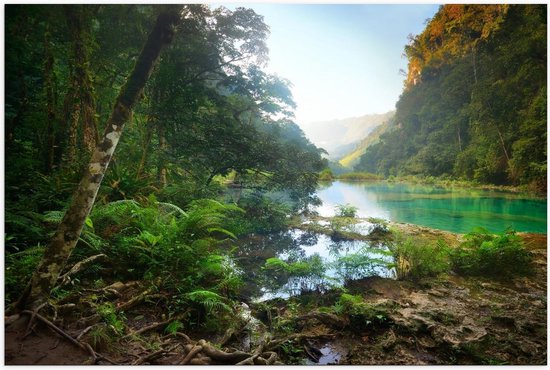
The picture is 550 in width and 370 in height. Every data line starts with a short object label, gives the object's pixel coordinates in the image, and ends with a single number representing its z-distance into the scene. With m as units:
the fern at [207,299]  3.35
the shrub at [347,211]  11.80
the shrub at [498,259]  5.45
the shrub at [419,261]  5.47
